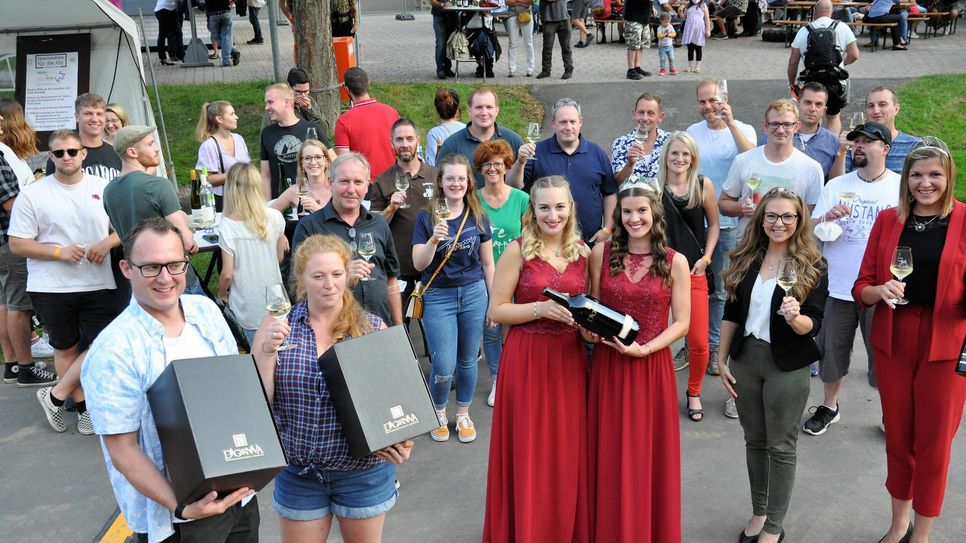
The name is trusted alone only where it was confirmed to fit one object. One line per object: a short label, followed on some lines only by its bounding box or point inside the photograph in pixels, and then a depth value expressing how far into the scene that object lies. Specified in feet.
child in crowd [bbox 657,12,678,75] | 50.19
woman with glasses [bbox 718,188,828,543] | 14.87
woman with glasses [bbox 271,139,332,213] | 20.45
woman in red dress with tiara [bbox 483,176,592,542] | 14.69
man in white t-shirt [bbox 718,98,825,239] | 20.71
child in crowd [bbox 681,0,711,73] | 51.16
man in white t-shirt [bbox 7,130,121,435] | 19.95
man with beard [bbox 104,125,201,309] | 18.67
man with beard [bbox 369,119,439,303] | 21.63
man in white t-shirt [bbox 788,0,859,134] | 28.32
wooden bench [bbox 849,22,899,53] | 57.77
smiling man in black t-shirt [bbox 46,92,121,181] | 22.93
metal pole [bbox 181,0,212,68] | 55.36
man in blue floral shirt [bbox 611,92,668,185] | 22.44
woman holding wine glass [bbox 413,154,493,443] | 18.71
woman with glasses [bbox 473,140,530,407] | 20.01
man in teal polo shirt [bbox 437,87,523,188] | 22.97
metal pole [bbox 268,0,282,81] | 41.27
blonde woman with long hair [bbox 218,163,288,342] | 18.81
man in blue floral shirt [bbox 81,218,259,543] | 9.92
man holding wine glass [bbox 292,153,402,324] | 17.12
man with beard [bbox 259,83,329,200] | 25.22
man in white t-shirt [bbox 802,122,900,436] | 18.81
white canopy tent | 34.30
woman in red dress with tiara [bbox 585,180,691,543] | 14.35
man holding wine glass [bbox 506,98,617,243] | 21.79
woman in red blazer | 14.88
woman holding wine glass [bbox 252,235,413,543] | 11.71
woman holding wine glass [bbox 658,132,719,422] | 19.97
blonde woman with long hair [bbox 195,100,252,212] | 25.90
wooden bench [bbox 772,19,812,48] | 60.54
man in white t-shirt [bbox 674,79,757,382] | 22.57
